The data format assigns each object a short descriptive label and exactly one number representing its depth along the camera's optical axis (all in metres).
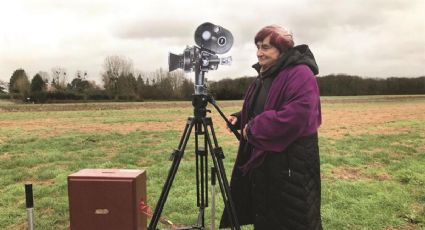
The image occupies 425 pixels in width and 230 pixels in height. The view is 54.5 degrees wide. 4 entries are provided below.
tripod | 3.39
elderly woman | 2.74
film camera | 3.45
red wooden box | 3.08
